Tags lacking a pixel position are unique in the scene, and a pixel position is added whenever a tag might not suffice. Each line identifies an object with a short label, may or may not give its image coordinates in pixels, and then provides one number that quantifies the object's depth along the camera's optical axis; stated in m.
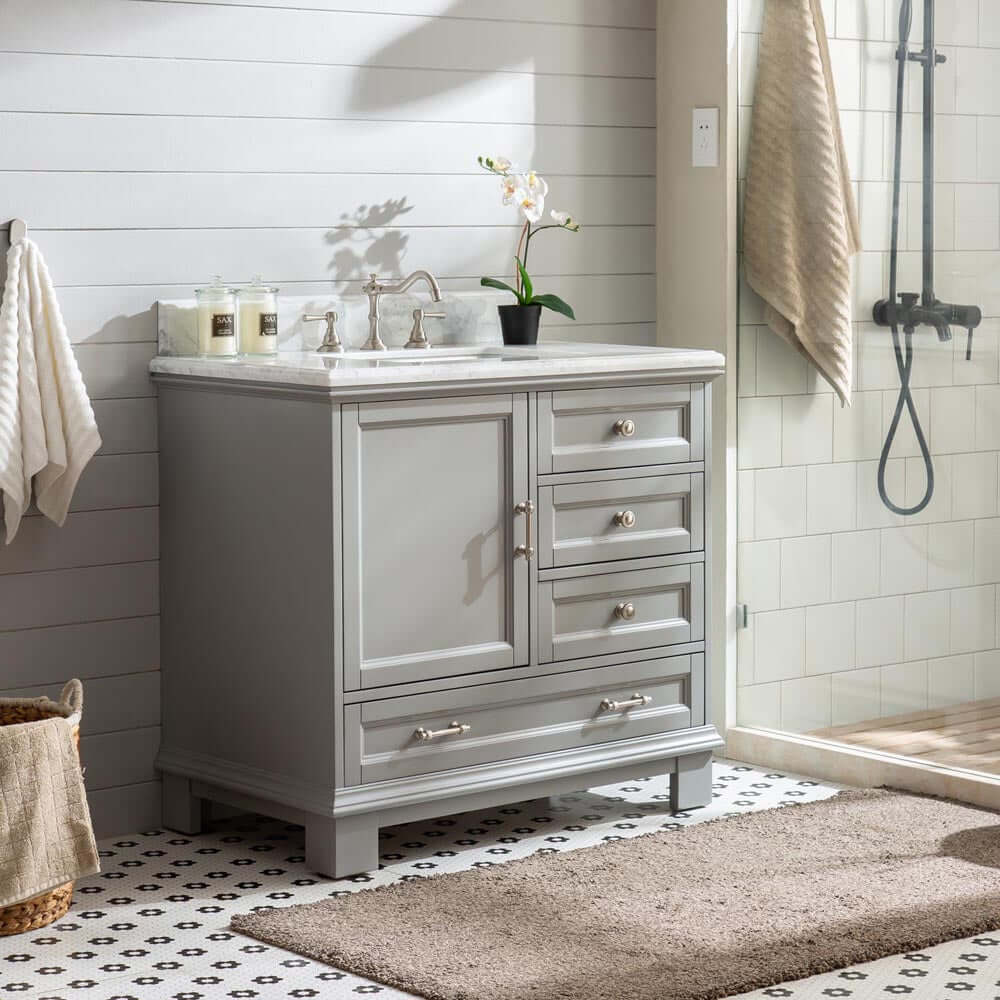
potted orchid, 3.68
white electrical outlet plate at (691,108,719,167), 3.88
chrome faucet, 3.54
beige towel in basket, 2.77
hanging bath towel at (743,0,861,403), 3.69
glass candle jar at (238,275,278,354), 3.38
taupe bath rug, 2.59
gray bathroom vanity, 3.05
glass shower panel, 3.44
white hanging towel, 3.12
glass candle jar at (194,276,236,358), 3.33
